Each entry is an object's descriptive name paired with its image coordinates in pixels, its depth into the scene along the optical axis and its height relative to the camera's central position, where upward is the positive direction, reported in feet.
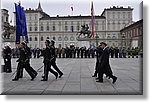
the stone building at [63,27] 234.79 +21.58
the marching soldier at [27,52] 38.19 -0.40
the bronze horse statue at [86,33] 162.78 +9.64
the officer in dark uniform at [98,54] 37.45 -0.63
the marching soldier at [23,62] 37.32 -1.75
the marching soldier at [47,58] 36.94 -1.18
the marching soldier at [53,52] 37.56 -0.38
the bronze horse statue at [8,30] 110.54 +8.11
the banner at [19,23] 52.45 +5.11
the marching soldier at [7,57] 45.72 -1.31
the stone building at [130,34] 140.86 +10.68
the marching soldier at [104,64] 34.35 -1.83
